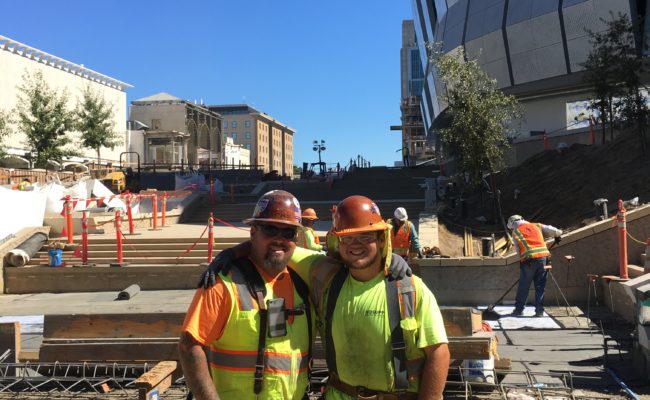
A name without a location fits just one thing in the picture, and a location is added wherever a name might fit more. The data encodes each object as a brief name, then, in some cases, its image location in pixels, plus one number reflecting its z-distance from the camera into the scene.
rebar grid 5.42
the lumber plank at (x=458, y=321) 4.89
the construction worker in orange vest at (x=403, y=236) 9.55
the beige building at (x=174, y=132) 66.62
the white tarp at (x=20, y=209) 14.09
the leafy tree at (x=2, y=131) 29.23
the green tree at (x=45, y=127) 30.59
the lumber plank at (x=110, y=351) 5.00
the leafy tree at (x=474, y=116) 15.18
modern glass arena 27.66
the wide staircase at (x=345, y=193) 21.34
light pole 55.44
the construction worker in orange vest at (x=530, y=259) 9.02
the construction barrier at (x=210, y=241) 12.70
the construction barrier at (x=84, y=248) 13.04
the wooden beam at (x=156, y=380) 3.67
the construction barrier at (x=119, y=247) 13.02
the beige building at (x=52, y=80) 43.78
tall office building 106.56
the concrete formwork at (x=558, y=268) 10.07
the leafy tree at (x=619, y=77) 16.30
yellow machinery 29.40
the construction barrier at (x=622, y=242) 9.30
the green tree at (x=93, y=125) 38.97
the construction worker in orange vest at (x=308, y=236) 7.12
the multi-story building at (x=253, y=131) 125.50
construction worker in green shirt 2.54
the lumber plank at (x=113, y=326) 5.28
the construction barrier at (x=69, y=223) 14.73
